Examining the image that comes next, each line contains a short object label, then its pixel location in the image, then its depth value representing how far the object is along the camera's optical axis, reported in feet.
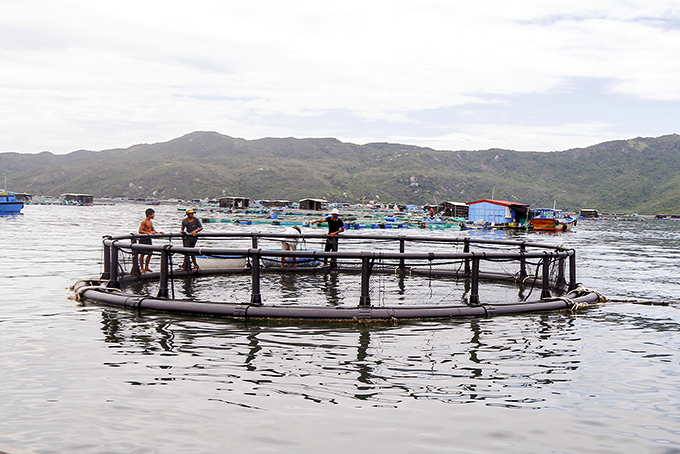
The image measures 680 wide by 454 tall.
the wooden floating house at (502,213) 308.40
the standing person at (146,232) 51.52
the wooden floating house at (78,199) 549.13
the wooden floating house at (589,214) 491.72
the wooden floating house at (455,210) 389.39
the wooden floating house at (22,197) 580.87
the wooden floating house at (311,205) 480.23
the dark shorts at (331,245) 58.95
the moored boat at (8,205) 310.24
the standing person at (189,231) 54.23
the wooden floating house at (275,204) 545.85
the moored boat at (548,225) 279.28
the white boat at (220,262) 57.16
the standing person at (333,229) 59.06
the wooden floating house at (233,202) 451.53
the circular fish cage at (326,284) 35.37
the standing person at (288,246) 59.06
